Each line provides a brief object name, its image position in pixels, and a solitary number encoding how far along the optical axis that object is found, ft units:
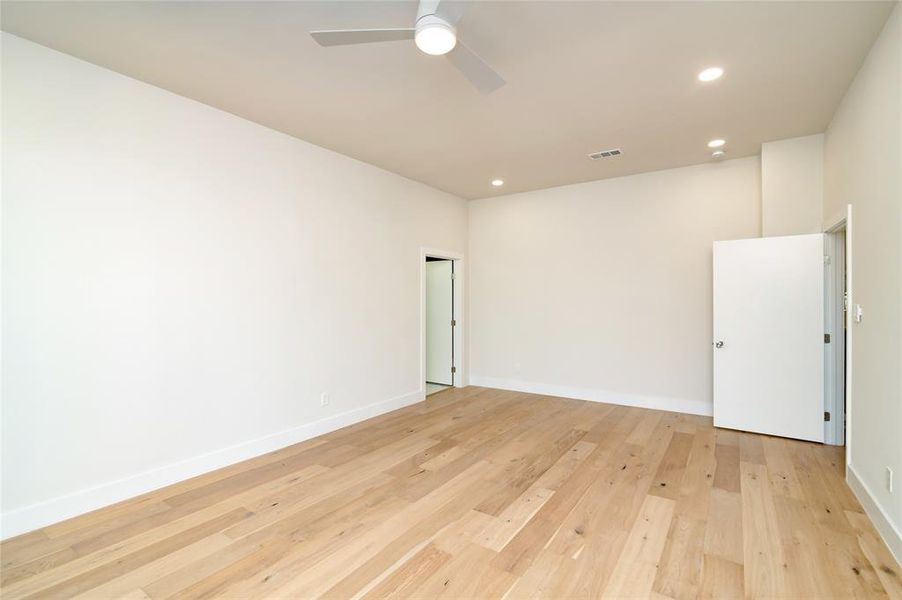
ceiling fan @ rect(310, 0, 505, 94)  6.05
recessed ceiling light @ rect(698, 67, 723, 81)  9.10
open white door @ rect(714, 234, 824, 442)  12.69
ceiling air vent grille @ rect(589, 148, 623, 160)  14.14
